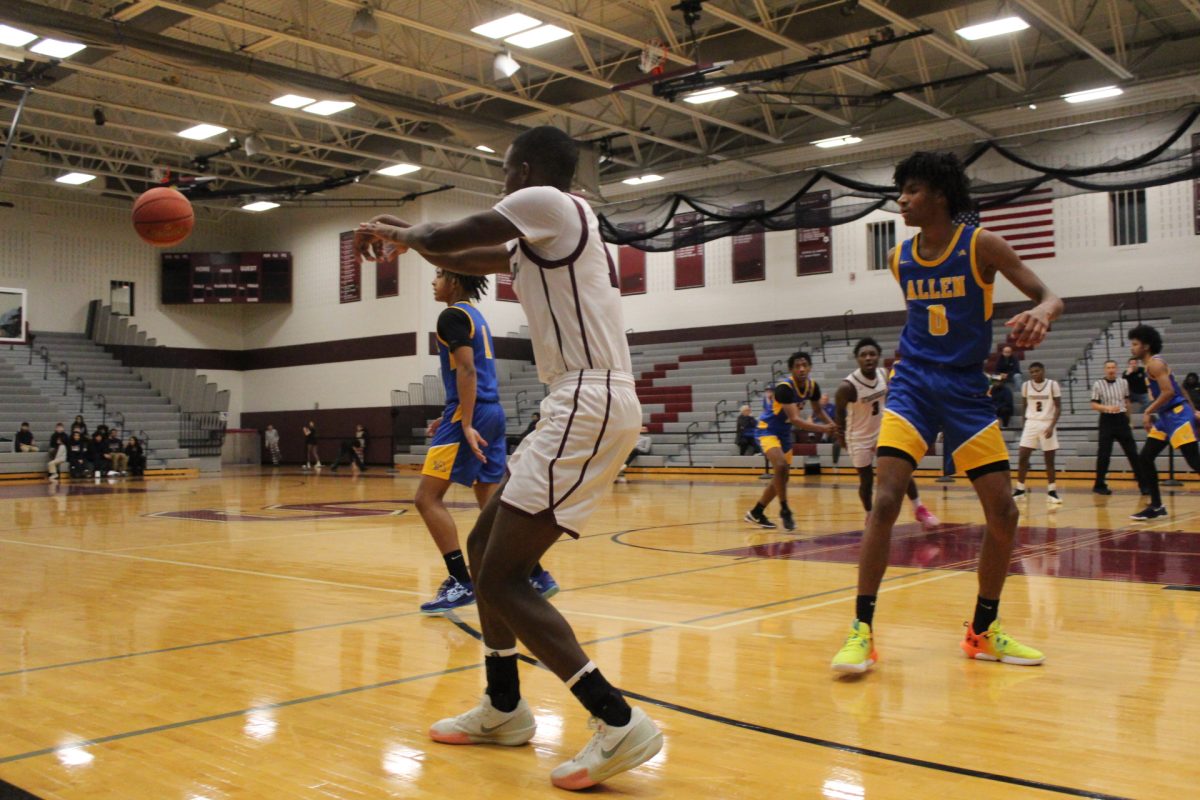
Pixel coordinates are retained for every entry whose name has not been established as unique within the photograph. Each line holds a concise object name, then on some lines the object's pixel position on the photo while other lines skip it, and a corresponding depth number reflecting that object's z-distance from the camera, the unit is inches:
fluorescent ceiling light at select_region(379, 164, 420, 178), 943.7
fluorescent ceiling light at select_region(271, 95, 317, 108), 760.3
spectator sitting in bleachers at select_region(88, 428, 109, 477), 883.4
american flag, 837.2
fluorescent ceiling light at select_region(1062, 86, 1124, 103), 735.7
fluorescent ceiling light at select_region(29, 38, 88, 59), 653.9
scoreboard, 1183.6
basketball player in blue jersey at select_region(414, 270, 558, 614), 219.9
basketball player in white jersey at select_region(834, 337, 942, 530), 343.9
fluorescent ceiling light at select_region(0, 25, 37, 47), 636.1
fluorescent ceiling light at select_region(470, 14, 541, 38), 628.7
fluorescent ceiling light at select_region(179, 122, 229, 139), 853.8
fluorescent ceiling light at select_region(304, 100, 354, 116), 781.3
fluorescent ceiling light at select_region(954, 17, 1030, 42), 640.4
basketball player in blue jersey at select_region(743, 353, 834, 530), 368.2
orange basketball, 315.9
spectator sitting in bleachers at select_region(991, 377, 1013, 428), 692.1
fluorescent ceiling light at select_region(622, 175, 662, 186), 992.7
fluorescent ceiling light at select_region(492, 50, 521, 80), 639.8
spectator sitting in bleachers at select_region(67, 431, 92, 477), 870.4
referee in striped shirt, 481.7
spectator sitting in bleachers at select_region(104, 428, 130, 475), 925.8
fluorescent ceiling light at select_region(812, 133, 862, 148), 851.4
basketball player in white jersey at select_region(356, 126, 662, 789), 112.6
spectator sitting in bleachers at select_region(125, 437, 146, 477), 926.4
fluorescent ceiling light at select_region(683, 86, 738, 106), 702.5
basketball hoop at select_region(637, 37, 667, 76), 631.8
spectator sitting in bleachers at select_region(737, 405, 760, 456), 827.4
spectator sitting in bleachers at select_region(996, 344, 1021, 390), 707.4
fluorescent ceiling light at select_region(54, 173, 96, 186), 1011.3
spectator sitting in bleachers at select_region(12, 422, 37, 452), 883.4
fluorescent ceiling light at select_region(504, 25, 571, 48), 654.5
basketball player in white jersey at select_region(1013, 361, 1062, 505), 494.0
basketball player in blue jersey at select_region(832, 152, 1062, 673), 166.7
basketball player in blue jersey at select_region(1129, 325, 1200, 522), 387.5
